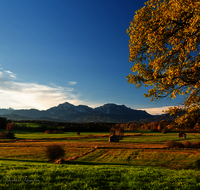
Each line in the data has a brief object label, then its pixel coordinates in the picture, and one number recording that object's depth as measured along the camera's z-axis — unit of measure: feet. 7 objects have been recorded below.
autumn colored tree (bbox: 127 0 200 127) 36.35
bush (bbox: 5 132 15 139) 290.15
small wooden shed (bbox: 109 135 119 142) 243.60
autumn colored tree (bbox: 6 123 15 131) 453.33
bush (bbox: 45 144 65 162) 102.13
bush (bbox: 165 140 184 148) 174.29
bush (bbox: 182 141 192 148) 173.55
